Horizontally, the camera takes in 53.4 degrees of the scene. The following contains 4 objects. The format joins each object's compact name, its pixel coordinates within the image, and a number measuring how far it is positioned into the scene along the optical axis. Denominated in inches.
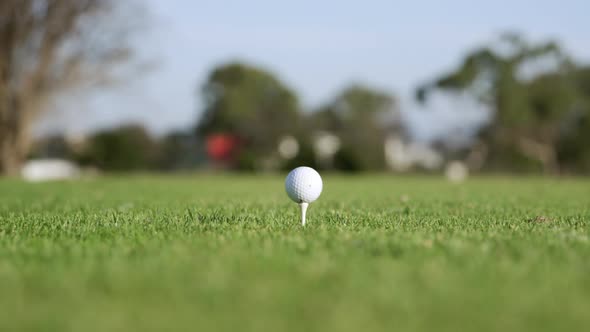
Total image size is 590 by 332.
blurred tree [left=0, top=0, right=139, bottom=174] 1136.8
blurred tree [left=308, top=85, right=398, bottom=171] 2676.7
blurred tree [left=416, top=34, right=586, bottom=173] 1899.6
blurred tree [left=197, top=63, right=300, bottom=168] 2534.4
